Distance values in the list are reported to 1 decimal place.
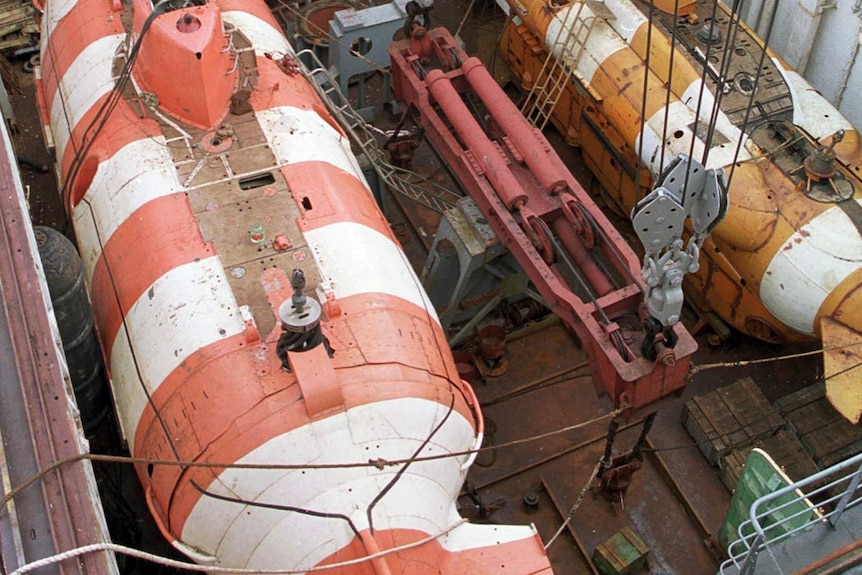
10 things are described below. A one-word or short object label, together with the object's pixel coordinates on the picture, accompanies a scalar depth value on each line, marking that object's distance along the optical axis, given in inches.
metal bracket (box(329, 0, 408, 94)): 561.0
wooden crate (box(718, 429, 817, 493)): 439.8
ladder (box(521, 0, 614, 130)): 531.5
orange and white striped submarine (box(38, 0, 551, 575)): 318.7
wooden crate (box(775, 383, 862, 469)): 446.0
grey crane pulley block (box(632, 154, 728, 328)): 315.3
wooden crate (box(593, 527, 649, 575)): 407.8
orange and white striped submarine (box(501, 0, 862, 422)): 434.9
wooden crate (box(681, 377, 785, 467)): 450.9
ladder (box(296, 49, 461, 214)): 499.5
